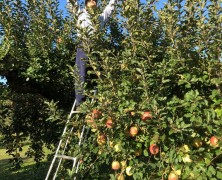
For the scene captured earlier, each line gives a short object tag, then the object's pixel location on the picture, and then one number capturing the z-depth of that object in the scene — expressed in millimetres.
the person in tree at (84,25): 2449
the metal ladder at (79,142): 2180
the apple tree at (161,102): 1735
